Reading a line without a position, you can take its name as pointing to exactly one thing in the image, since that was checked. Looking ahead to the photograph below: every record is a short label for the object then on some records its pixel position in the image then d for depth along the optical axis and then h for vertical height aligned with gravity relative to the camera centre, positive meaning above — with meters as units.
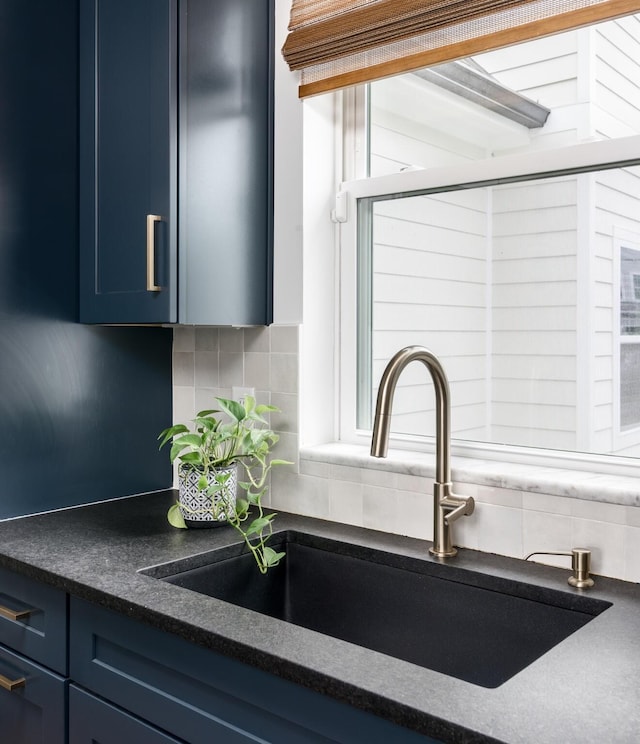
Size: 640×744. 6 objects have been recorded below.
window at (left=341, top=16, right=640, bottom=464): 1.51 +0.26
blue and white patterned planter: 1.71 -0.34
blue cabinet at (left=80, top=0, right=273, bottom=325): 1.71 +0.47
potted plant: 1.69 -0.27
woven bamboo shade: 1.41 +0.69
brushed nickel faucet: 1.49 -0.25
